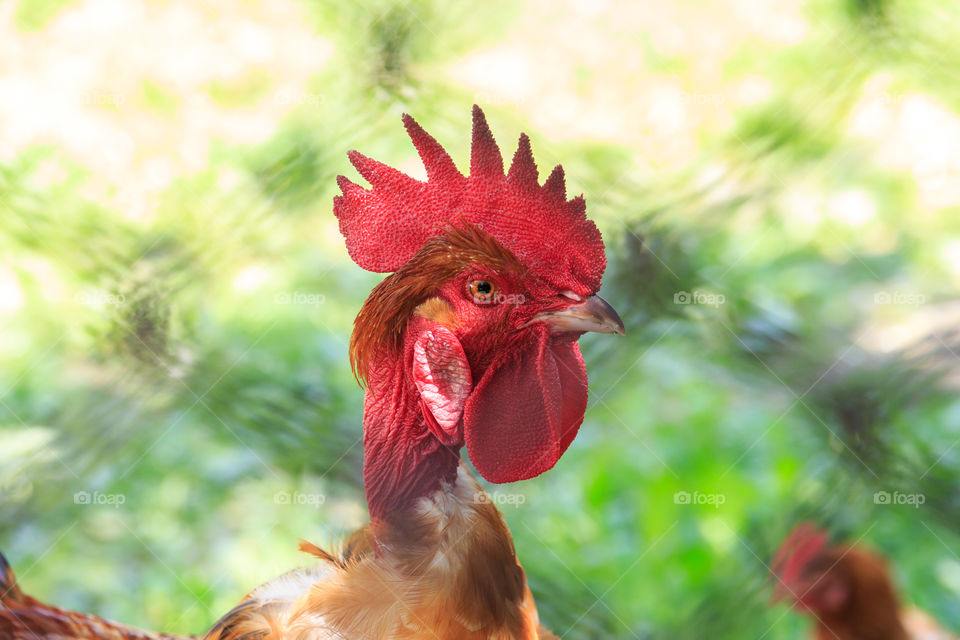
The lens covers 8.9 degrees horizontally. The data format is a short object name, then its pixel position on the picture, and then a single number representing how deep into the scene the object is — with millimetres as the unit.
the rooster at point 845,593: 2247
